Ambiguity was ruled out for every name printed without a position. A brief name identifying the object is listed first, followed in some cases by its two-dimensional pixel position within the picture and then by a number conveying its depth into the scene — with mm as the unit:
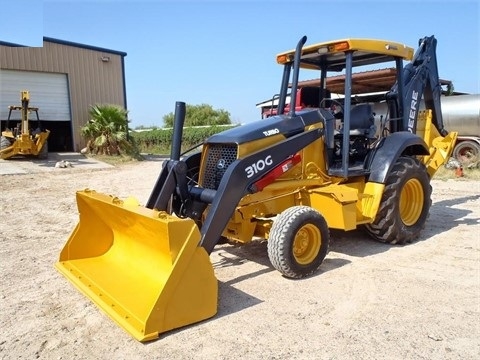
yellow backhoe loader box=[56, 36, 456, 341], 3498
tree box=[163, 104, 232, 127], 54844
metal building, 19672
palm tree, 19188
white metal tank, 14266
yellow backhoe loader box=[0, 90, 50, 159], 16812
